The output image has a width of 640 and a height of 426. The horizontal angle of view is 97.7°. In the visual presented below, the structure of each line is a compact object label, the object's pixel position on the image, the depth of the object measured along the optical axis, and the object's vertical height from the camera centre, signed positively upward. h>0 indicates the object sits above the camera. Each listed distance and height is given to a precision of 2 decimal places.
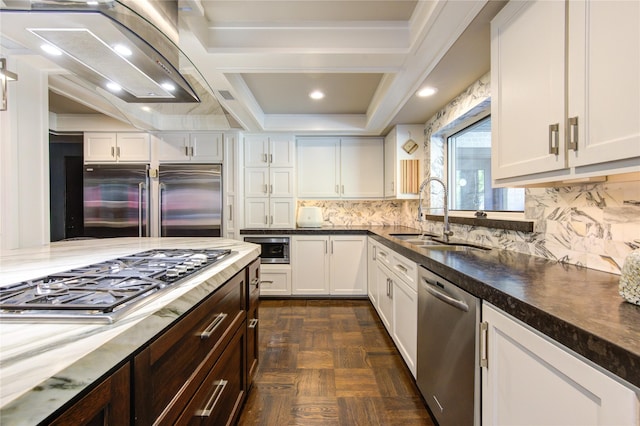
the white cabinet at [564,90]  0.84 +0.45
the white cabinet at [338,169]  3.93 +0.57
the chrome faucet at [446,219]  2.33 -0.09
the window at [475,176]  2.05 +0.31
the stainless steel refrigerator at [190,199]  3.54 +0.13
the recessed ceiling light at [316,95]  2.99 +1.25
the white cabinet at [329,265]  3.64 -0.73
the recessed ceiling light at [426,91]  2.37 +1.02
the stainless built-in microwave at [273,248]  3.65 -0.51
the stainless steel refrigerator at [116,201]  3.46 +0.10
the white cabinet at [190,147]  3.54 +0.79
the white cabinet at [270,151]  3.79 +0.79
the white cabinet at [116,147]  3.44 +0.78
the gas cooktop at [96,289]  0.63 -0.23
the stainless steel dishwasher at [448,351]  1.13 -0.67
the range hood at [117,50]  0.85 +0.57
